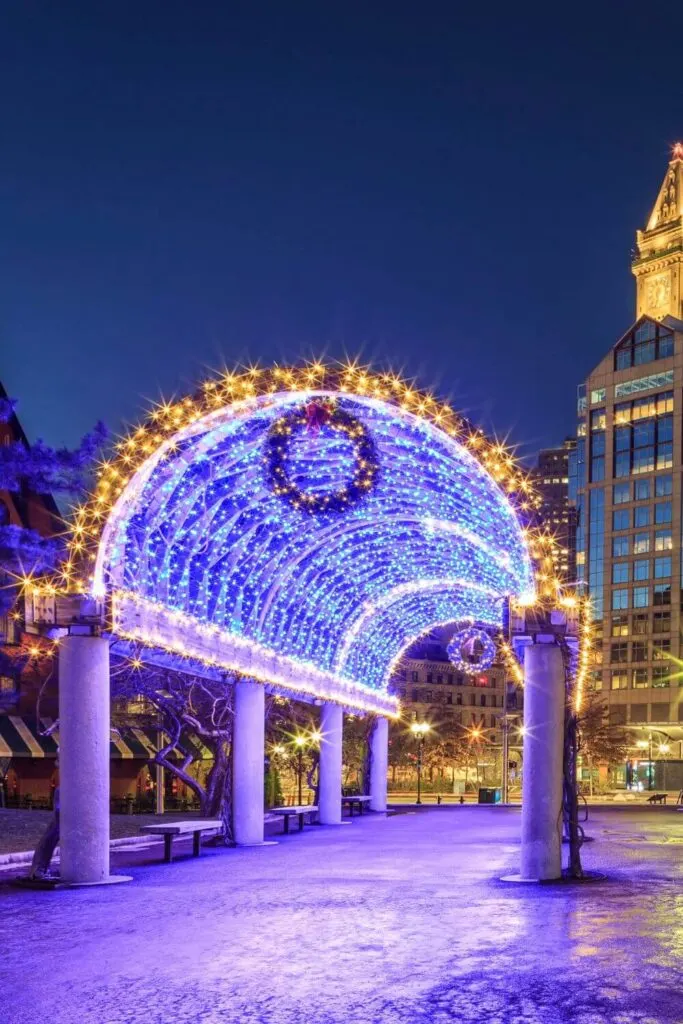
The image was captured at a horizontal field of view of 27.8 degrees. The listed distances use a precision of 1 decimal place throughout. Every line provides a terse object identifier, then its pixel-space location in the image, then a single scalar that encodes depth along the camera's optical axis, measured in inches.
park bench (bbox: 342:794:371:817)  1829.5
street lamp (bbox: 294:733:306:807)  2035.4
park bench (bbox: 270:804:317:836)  1338.8
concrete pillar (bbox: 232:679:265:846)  1097.4
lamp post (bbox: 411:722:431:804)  2632.9
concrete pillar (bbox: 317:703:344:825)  1557.6
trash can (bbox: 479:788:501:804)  2741.1
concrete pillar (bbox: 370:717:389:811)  1969.7
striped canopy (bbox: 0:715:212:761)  1884.8
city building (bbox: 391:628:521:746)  5260.8
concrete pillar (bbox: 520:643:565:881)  756.0
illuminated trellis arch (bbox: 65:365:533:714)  804.6
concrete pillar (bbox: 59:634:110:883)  731.4
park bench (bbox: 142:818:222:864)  877.2
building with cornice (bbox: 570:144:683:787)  4867.1
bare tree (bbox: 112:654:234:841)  1387.8
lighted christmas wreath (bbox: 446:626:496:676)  1611.7
